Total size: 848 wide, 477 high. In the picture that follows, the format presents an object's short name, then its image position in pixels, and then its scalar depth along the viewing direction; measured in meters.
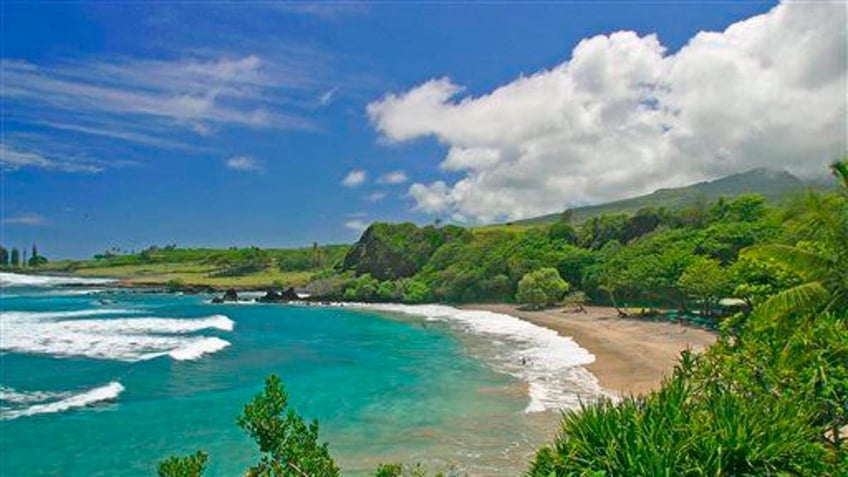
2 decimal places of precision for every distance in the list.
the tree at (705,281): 52.02
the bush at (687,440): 8.58
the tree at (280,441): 9.84
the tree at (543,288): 83.56
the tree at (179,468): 9.16
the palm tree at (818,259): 16.69
